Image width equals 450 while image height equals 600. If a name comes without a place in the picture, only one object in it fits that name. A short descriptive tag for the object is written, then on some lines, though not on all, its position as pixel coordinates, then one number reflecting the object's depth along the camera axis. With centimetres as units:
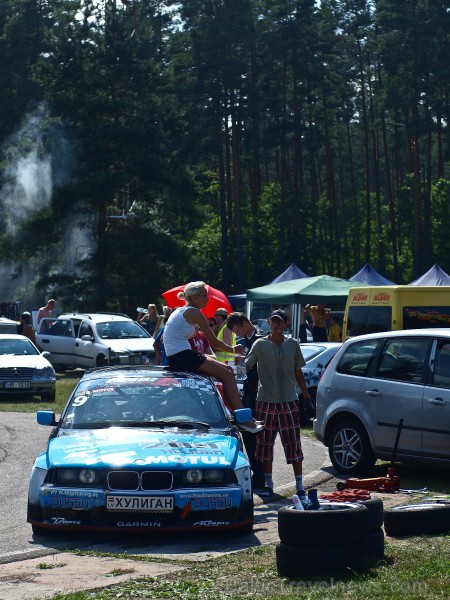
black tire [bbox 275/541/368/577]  714
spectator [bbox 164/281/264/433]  1110
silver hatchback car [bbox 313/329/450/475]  1196
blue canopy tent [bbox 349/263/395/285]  3445
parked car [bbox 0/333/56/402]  2427
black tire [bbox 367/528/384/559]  764
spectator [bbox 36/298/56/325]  3356
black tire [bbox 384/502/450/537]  858
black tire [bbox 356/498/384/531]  779
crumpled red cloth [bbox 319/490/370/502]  880
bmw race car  876
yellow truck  2117
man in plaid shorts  1122
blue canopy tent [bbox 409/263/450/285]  3253
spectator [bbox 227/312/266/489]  1164
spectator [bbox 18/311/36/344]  2869
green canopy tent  2931
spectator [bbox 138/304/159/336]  2950
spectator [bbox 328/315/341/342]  2883
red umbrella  2242
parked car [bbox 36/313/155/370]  3009
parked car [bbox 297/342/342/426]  1909
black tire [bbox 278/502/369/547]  721
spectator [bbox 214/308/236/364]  1537
